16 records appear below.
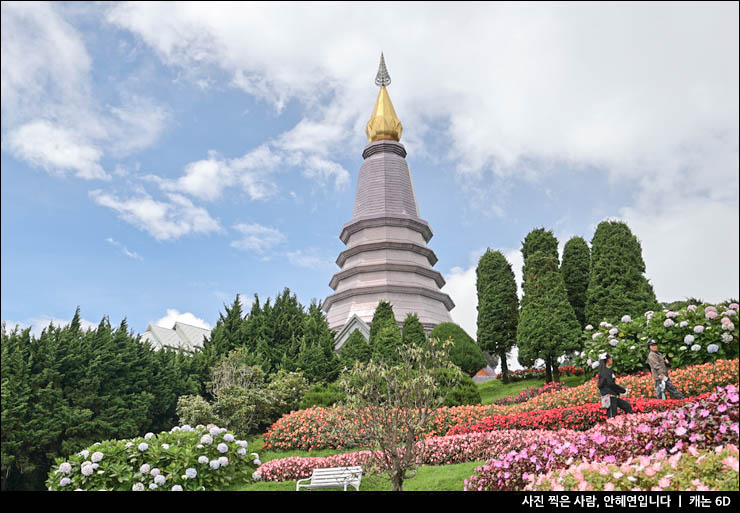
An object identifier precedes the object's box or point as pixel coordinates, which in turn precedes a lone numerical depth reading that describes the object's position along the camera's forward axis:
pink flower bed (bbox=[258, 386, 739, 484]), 6.78
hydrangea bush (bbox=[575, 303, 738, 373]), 16.08
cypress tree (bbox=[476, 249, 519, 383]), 25.81
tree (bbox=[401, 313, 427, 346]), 24.72
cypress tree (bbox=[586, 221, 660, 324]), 21.02
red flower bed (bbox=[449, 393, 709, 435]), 12.27
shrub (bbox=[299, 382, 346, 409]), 17.56
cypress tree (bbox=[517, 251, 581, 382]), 21.31
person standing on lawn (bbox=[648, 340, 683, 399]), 12.72
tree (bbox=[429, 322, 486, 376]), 23.30
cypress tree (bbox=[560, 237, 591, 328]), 26.89
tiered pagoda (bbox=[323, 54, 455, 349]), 33.91
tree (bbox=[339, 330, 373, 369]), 23.06
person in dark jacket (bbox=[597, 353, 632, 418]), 11.73
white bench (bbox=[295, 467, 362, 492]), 9.70
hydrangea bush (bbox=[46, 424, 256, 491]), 10.59
